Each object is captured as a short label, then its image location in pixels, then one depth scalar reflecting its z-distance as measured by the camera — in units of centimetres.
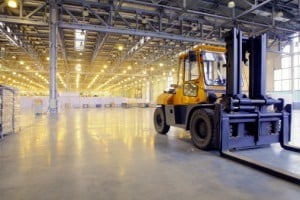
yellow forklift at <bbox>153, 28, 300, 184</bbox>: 475
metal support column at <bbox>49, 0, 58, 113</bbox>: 1294
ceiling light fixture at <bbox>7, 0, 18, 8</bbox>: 1038
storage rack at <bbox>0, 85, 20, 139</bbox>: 662
